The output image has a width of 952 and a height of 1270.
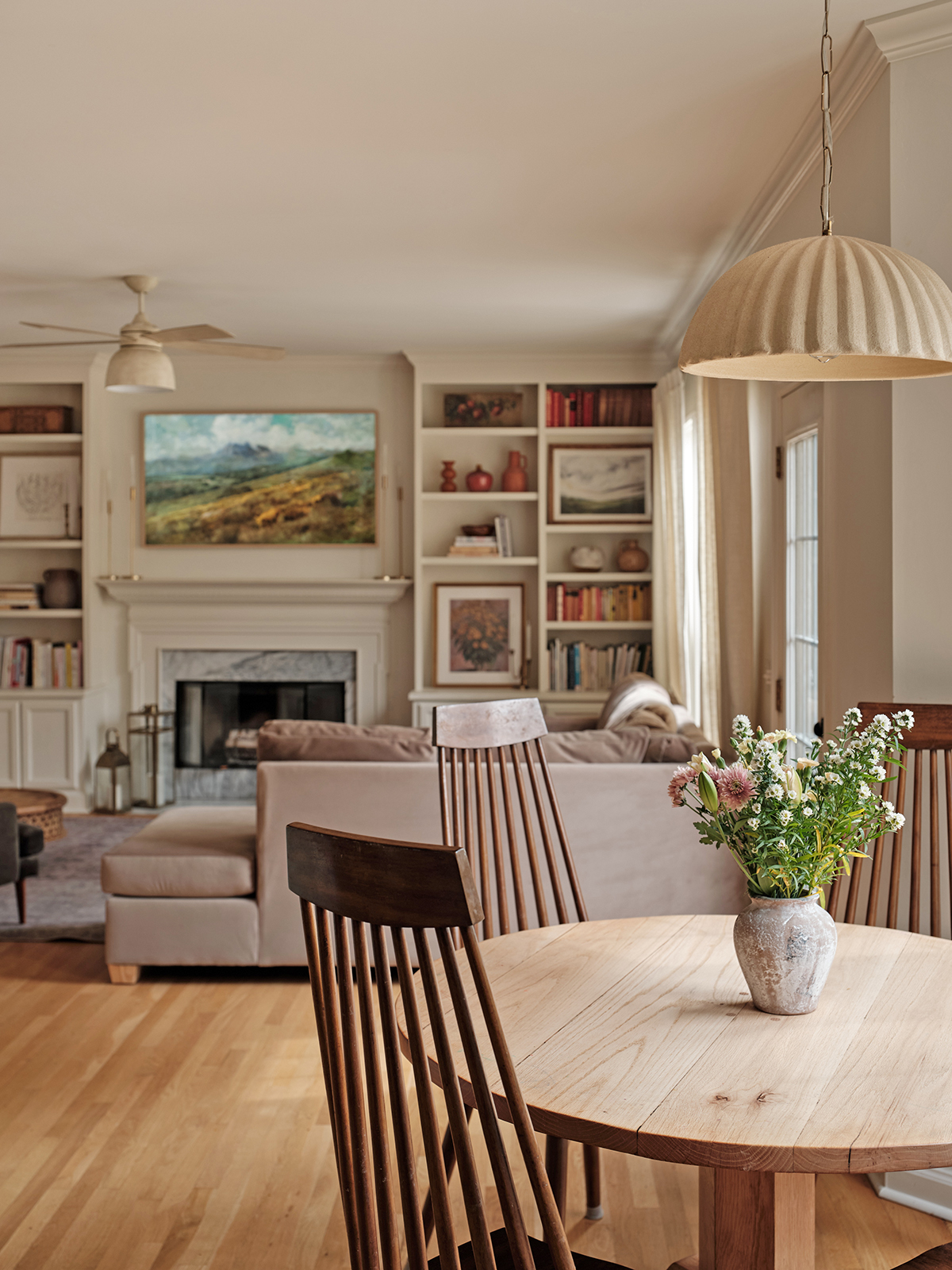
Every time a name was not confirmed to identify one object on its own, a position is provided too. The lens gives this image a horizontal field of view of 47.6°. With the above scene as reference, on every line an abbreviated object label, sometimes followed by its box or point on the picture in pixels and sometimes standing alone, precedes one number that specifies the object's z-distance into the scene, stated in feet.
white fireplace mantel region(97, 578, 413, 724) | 21.66
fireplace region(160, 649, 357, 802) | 21.95
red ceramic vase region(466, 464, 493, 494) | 21.04
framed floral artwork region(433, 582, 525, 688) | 21.39
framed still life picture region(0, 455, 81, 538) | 21.62
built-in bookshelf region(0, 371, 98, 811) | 20.93
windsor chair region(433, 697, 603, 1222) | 7.16
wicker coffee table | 15.83
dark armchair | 12.53
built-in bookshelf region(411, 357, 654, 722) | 20.90
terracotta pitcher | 21.18
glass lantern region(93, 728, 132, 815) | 20.56
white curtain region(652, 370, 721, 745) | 14.57
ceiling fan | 14.69
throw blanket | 13.25
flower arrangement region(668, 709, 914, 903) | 4.74
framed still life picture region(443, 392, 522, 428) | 21.62
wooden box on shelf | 21.36
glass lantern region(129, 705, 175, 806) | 20.97
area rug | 13.51
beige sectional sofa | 11.40
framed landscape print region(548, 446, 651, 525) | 21.27
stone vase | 4.82
